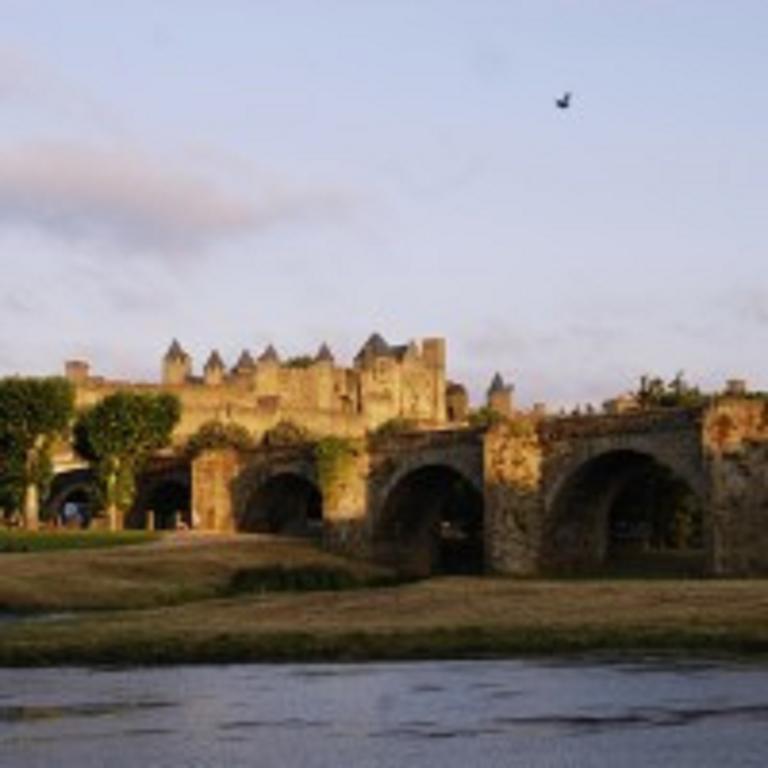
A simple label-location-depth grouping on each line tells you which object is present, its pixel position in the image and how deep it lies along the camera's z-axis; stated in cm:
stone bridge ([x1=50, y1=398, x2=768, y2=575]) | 6456
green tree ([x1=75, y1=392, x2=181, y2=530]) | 10556
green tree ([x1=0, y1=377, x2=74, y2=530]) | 10094
